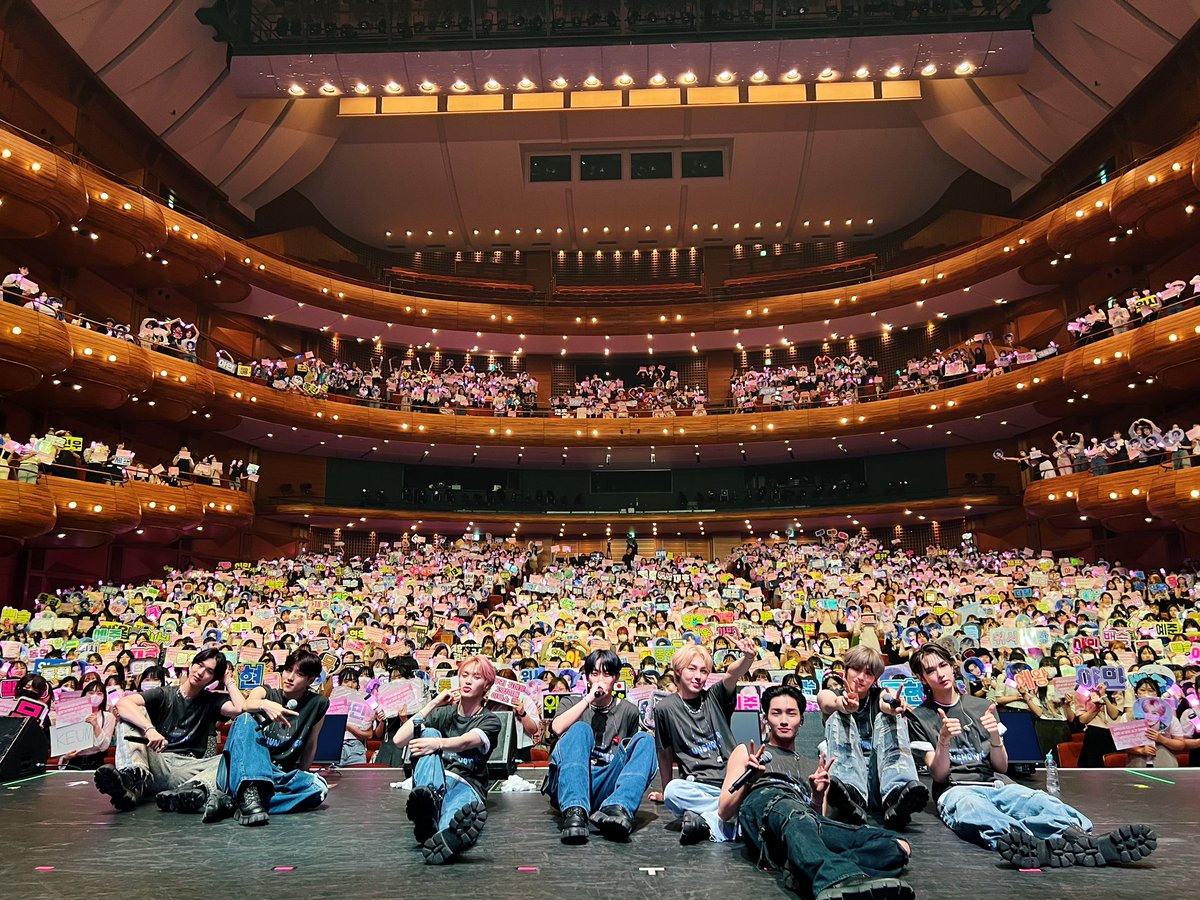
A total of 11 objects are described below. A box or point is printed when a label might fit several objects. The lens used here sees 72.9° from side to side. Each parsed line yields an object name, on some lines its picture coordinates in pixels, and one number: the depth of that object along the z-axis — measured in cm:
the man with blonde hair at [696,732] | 477
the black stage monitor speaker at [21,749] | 672
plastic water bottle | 519
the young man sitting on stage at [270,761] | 500
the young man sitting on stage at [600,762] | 459
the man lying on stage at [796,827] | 330
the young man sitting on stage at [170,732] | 530
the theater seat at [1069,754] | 828
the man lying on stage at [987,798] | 388
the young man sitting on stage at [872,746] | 475
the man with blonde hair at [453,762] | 417
